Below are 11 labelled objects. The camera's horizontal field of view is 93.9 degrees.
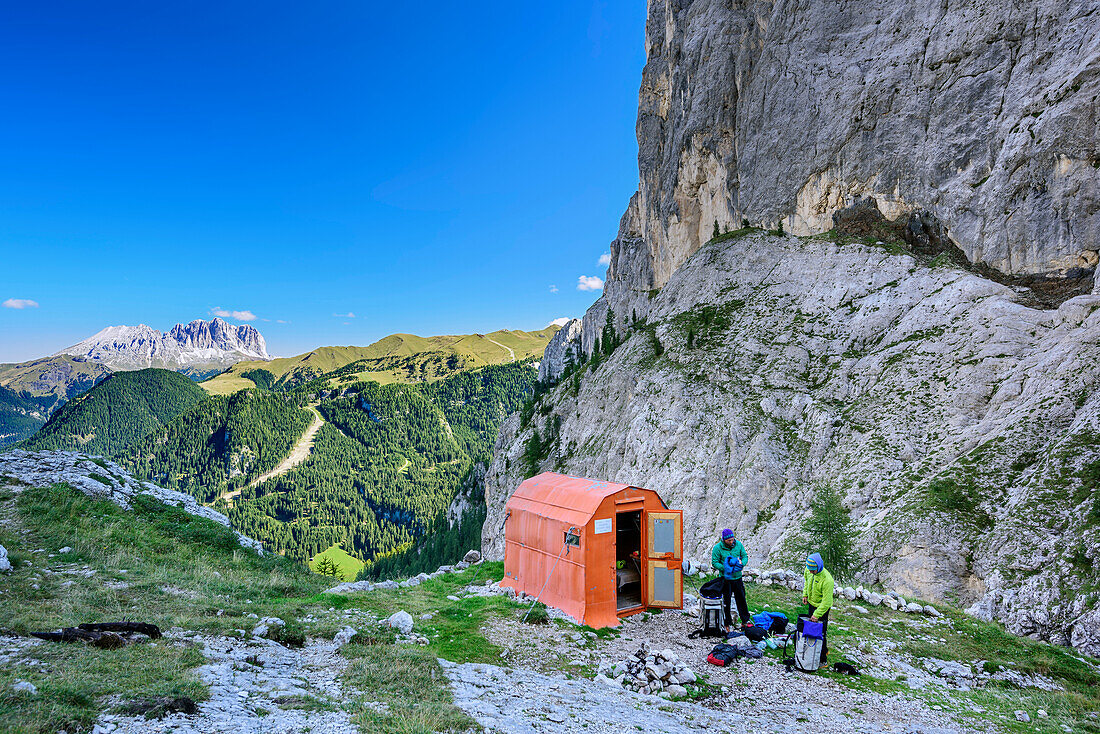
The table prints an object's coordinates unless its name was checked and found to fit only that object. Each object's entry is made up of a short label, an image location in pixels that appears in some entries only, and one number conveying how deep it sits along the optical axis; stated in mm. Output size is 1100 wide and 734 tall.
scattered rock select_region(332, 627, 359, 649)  12867
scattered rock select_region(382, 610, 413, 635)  14446
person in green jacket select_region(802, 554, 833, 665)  13047
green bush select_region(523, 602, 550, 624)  16312
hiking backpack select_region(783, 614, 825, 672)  13172
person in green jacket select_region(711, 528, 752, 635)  15344
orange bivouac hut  16641
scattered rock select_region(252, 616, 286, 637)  12703
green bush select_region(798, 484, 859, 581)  23547
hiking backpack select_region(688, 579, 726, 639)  15461
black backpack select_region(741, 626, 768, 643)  14992
